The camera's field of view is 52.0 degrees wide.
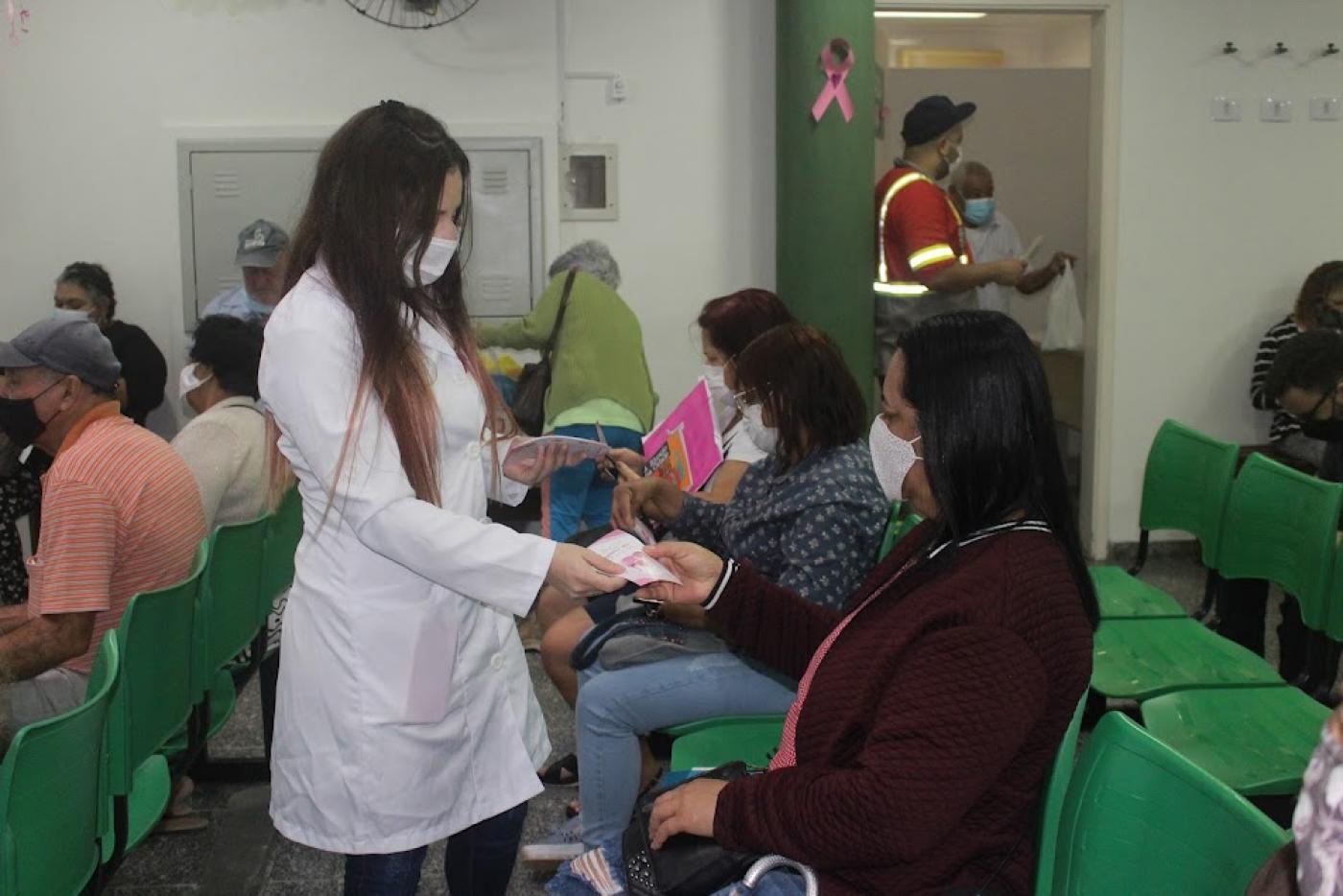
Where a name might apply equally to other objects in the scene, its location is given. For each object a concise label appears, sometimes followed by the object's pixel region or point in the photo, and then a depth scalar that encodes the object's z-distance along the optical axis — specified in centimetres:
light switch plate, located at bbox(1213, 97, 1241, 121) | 593
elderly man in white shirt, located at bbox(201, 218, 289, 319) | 518
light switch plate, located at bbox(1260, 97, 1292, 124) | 595
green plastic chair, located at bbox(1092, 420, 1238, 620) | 345
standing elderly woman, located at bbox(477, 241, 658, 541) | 461
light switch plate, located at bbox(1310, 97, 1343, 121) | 597
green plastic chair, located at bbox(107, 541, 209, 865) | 219
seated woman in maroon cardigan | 156
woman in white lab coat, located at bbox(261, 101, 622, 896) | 183
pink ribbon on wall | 544
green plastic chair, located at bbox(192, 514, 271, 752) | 272
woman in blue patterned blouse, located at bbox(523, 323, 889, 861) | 265
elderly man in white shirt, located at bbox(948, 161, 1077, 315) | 582
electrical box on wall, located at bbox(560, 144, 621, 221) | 586
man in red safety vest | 491
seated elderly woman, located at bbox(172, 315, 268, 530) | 332
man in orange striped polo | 248
